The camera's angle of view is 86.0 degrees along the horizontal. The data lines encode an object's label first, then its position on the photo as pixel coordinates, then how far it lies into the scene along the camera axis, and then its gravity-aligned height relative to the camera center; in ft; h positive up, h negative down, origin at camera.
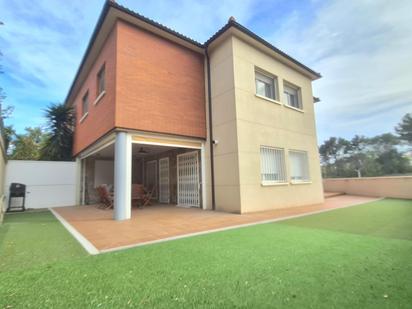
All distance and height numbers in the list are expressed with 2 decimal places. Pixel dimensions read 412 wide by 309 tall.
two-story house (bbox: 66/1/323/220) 24.53 +8.94
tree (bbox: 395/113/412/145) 105.29 +21.80
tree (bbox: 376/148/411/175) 106.83 +6.00
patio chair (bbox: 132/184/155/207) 33.14 -1.83
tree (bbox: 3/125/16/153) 67.25 +17.74
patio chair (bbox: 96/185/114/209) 32.29 -1.76
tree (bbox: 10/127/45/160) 77.10 +14.05
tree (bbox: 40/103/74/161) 45.47 +11.42
